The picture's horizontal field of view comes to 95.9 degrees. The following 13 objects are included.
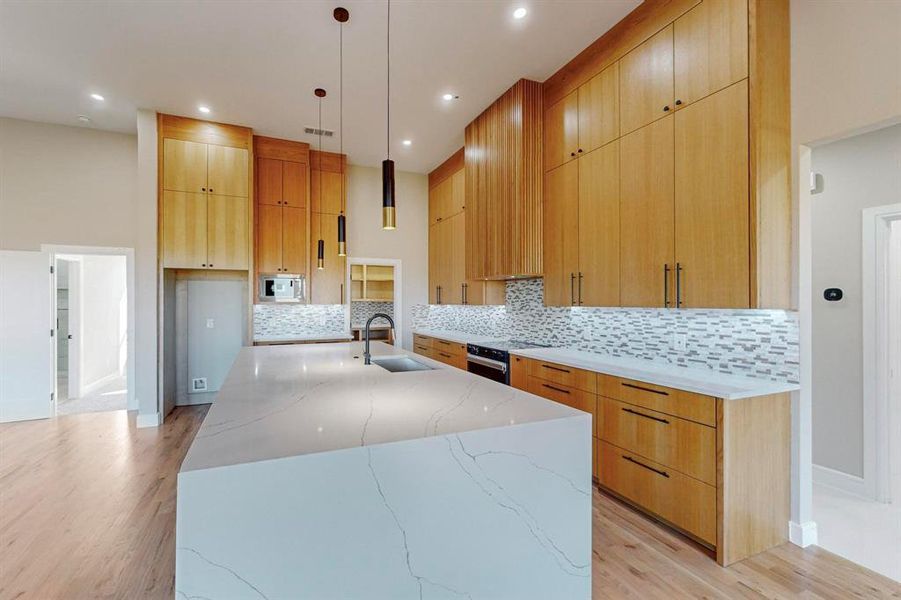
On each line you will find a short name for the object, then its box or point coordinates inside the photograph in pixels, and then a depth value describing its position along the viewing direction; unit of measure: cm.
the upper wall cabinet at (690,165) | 221
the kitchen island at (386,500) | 111
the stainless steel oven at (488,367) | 384
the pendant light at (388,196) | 245
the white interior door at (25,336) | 462
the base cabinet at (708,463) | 209
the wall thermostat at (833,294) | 303
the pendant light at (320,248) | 394
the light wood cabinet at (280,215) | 517
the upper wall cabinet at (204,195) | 455
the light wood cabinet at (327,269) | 552
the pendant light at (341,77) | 286
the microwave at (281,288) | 516
